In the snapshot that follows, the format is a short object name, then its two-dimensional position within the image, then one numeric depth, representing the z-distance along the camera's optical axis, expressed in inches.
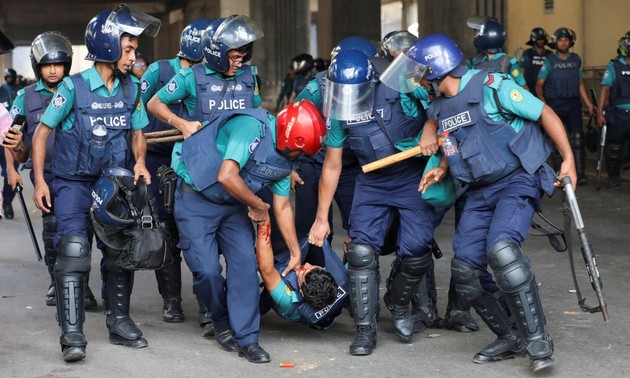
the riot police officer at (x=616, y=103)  523.2
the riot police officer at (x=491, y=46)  410.0
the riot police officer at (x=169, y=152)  290.5
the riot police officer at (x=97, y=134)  259.4
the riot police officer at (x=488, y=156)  238.2
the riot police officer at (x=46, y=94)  307.4
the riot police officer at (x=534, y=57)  610.5
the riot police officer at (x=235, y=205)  244.2
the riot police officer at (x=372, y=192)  254.7
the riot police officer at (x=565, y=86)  569.3
